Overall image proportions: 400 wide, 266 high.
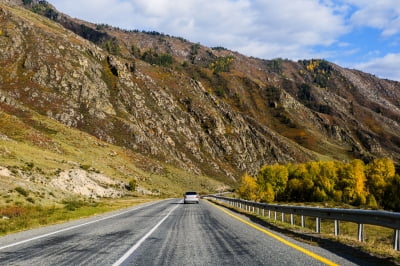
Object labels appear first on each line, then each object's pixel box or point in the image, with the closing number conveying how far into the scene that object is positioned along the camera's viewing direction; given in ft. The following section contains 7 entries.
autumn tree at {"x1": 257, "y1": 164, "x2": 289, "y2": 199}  359.05
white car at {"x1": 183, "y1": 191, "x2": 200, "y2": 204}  150.89
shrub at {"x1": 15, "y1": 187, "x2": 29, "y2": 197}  108.28
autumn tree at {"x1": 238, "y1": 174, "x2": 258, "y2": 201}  310.65
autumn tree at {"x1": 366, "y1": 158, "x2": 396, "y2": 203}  314.96
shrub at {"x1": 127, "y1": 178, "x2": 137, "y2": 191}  269.44
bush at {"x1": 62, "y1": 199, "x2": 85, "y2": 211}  103.73
